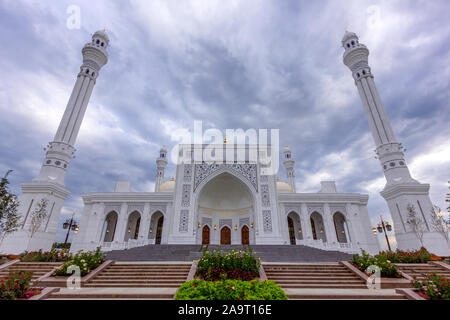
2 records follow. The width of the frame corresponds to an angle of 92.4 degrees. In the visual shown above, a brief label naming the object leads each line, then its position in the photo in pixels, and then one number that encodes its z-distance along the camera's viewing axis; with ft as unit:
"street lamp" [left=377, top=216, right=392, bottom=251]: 63.76
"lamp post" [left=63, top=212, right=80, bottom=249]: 66.74
